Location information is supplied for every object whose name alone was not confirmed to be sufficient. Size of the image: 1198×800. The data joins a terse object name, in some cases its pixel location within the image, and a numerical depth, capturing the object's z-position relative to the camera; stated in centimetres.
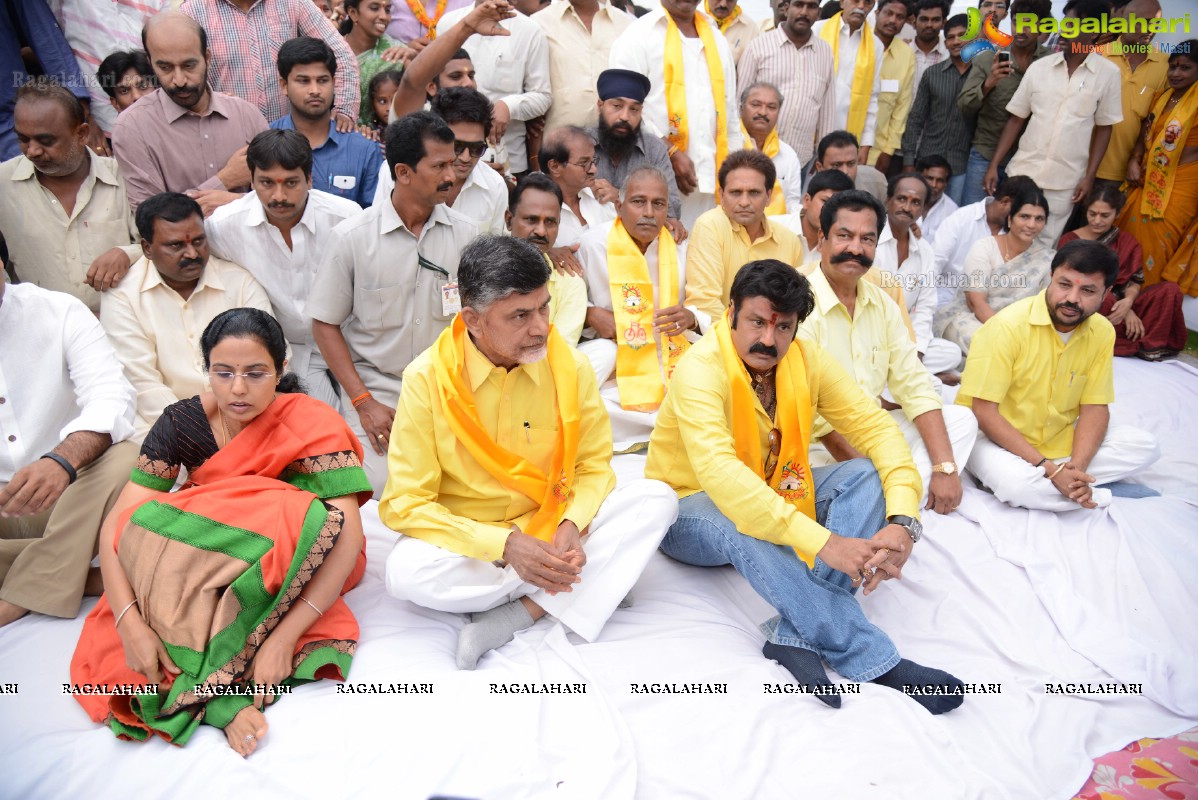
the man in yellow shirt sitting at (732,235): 475
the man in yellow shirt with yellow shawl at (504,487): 281
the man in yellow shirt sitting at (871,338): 392
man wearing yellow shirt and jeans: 283
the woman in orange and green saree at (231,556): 249
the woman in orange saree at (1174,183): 654
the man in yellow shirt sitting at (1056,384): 399
